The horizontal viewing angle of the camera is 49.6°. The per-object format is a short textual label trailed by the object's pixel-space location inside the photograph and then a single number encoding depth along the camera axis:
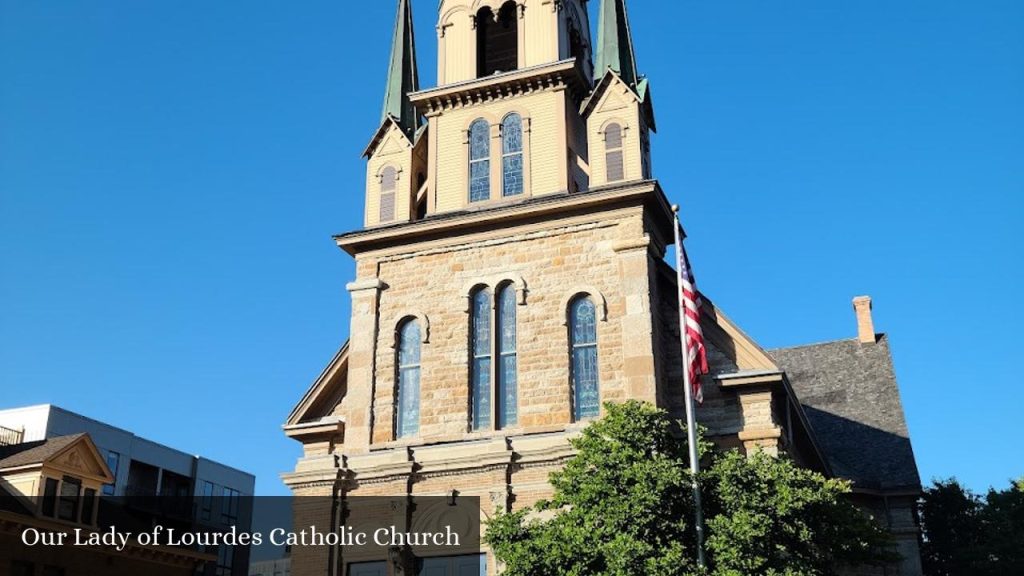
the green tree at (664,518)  18.94
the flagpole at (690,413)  19.44
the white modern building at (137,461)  46.47
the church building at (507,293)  25.20
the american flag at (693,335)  22.05
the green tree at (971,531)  38.44
